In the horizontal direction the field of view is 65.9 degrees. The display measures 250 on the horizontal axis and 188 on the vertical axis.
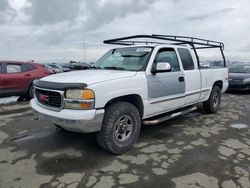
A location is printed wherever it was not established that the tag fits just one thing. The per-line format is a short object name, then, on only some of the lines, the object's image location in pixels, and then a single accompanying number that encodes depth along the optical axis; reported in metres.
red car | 6.73
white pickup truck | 2.77
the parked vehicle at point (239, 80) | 8.57
